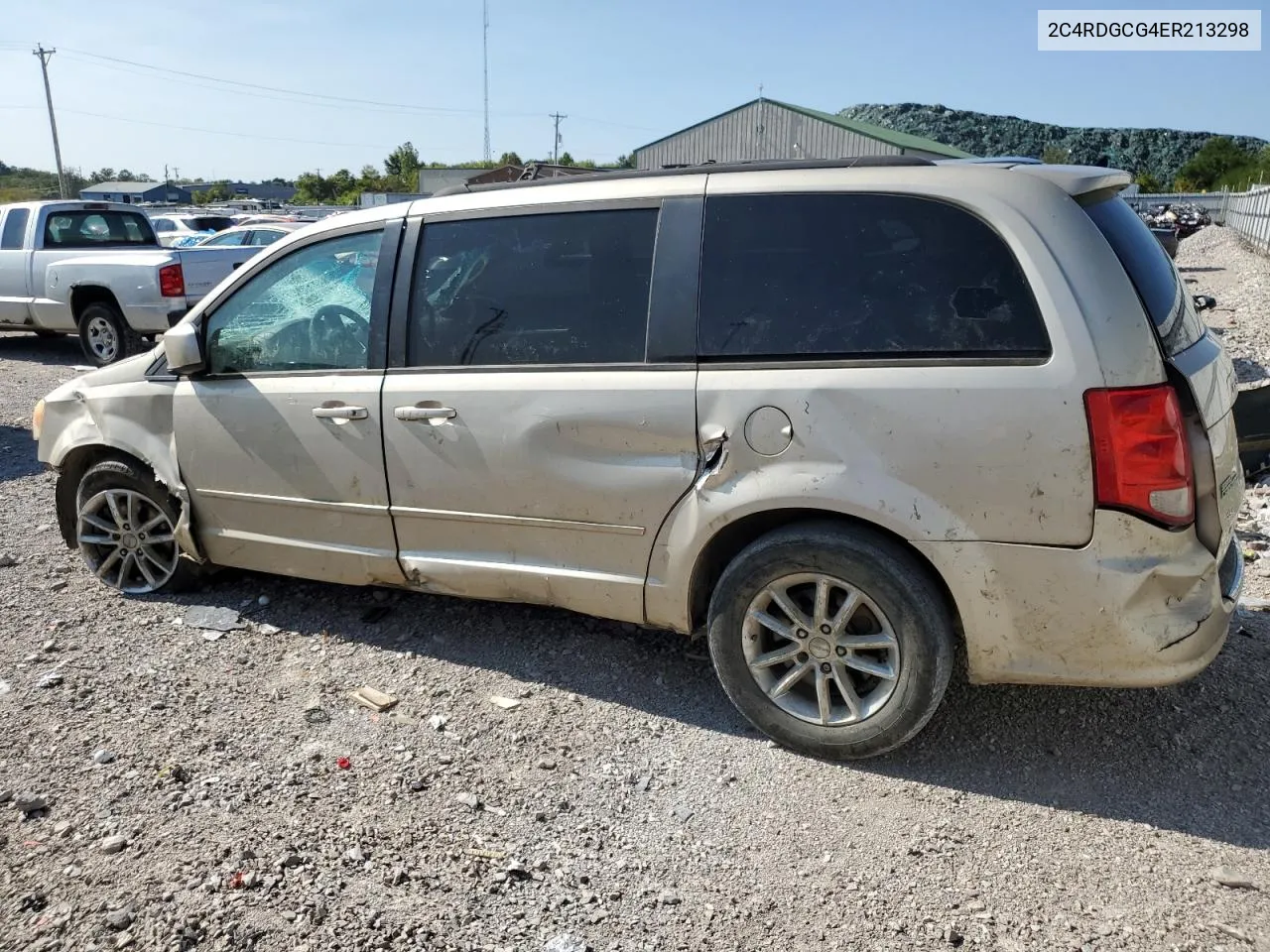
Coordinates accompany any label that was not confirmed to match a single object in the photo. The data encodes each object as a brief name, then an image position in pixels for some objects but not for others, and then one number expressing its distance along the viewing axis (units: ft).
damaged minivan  9.39
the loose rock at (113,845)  9.57
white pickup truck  37.32
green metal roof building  150.61
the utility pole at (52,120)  180.24
